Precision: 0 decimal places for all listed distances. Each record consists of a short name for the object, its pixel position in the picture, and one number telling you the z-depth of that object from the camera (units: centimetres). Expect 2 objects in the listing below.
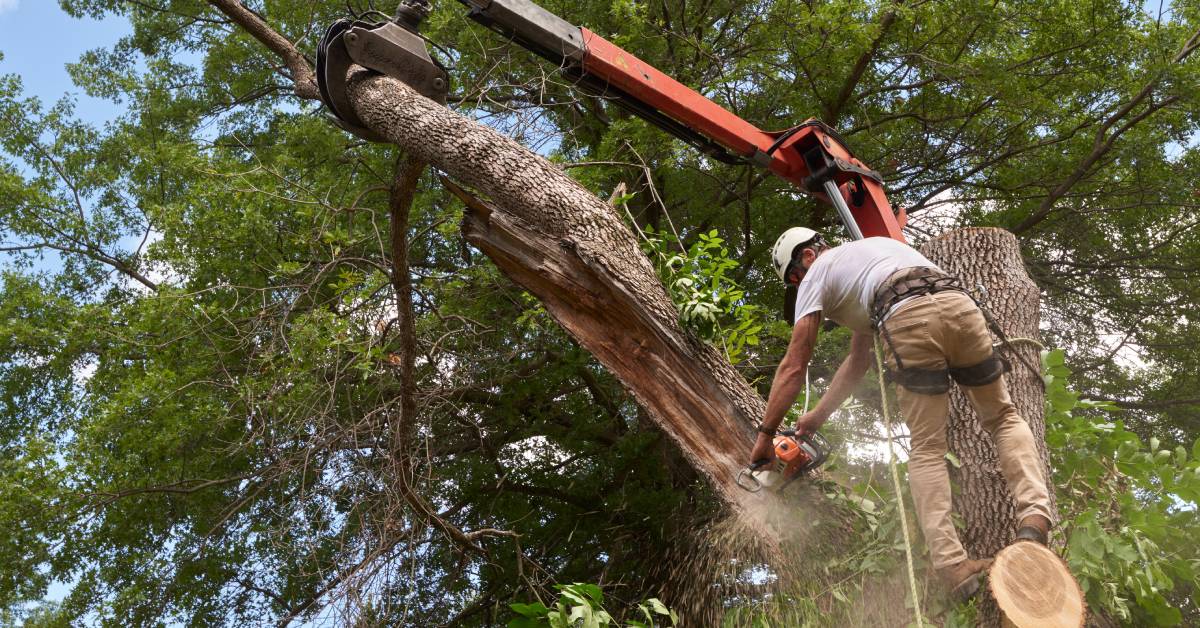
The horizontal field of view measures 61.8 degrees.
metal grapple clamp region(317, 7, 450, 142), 566
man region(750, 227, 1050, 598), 405
